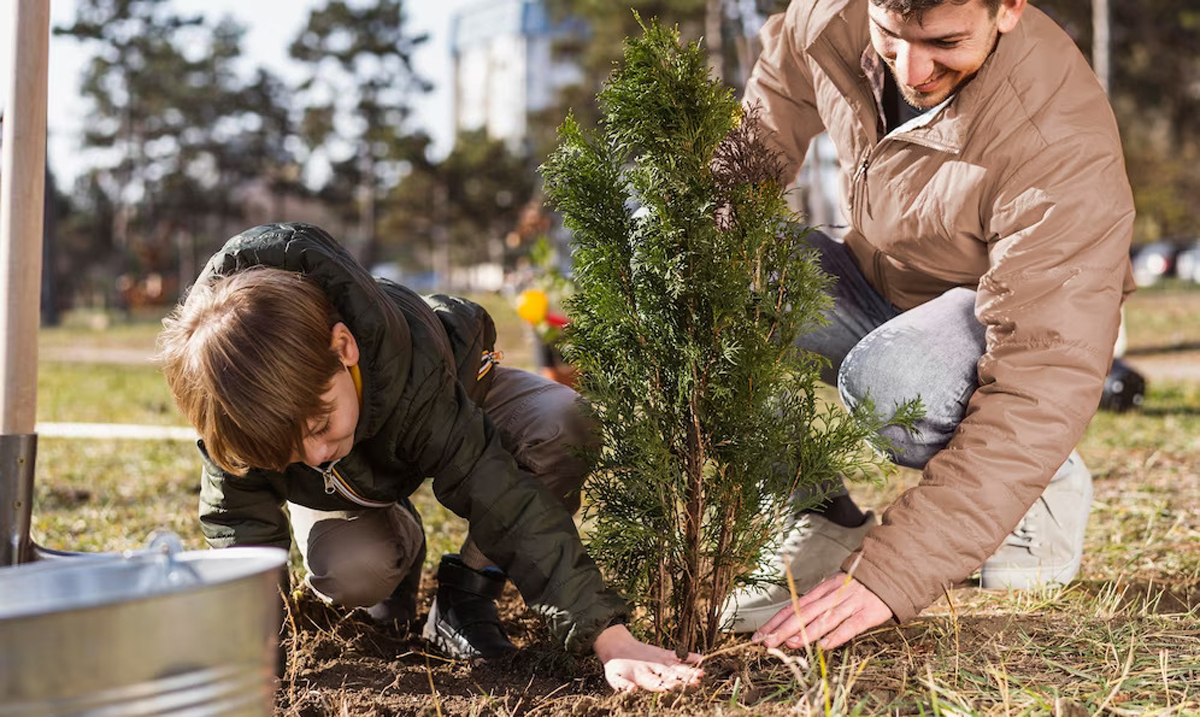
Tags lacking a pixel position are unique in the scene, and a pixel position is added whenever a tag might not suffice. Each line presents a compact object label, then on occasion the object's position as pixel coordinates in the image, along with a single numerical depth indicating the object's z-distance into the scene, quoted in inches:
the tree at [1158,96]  958.4
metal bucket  50.0
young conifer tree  88.0
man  92.7
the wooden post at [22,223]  95.8
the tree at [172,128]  1453.0
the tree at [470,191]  1539.1
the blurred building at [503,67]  2984.7
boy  85.8
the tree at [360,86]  1577.3
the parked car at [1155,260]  1327.5
